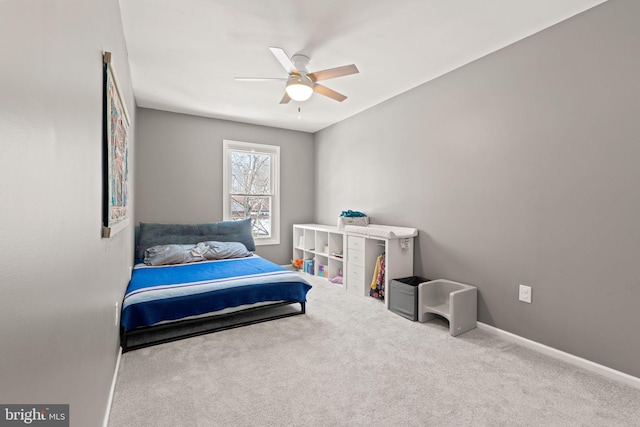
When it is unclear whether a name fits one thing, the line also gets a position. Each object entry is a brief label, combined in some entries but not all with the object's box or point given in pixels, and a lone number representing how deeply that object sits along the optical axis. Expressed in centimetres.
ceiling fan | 253
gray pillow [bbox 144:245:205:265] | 382
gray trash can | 309
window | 504
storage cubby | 457
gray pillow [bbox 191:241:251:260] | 413
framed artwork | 157
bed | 262
